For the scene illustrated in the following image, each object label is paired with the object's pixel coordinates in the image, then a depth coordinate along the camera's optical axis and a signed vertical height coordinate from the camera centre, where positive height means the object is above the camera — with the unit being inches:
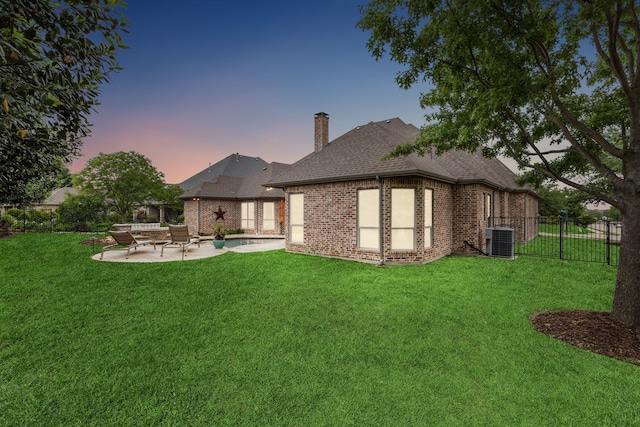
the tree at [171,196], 933.2 +58.2
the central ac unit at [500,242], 444.8 -46.4
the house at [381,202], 393.7 +18.6
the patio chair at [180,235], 485.4 -37.4
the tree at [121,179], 858.8 +108.4
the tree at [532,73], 189.3 +114.4
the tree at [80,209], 916.0 +14.7
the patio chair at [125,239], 449.8 -41.7
